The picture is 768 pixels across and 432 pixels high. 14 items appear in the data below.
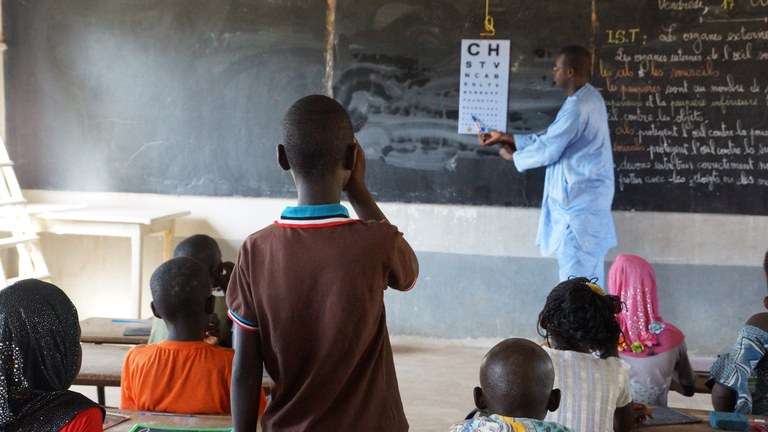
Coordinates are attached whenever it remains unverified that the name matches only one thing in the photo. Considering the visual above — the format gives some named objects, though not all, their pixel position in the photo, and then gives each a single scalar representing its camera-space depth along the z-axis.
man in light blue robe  4.39
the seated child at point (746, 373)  2.30
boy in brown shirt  1.51
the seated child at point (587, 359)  1.97
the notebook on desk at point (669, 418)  2.08
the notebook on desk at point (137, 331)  3.03
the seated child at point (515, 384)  1.57
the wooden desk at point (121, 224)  4.87
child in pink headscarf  2.55
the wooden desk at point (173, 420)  1.86
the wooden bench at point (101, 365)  2.37
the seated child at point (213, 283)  2.59
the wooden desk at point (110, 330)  2.97
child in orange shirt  2.02
